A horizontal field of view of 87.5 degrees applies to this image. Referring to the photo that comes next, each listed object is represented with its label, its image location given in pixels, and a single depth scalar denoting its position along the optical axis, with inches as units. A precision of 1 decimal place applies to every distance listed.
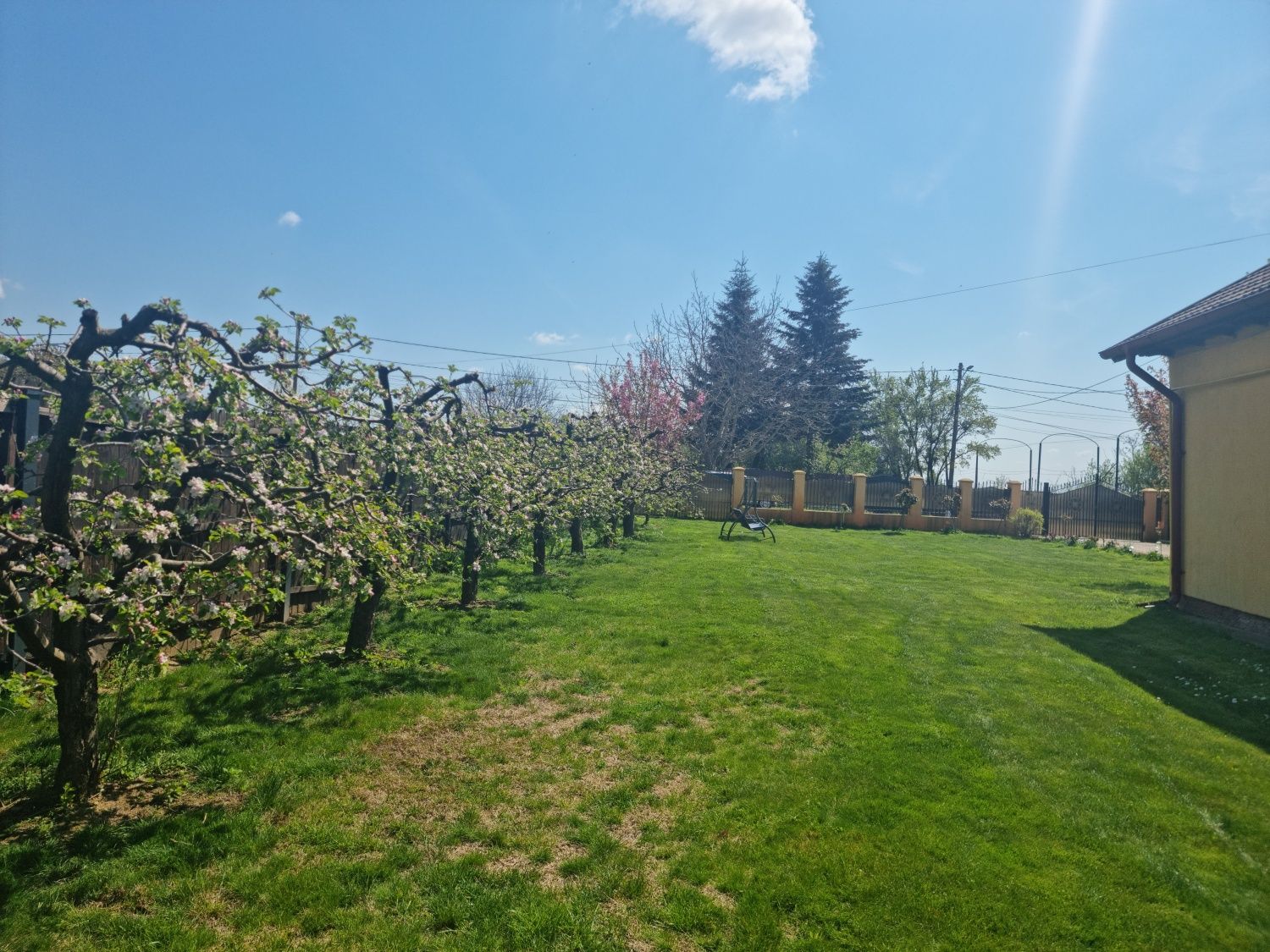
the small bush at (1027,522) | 800.3
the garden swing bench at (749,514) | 609.3
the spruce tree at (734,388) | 1048.8
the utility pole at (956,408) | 1102.4
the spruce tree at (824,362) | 1269.2
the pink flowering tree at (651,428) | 509.4
